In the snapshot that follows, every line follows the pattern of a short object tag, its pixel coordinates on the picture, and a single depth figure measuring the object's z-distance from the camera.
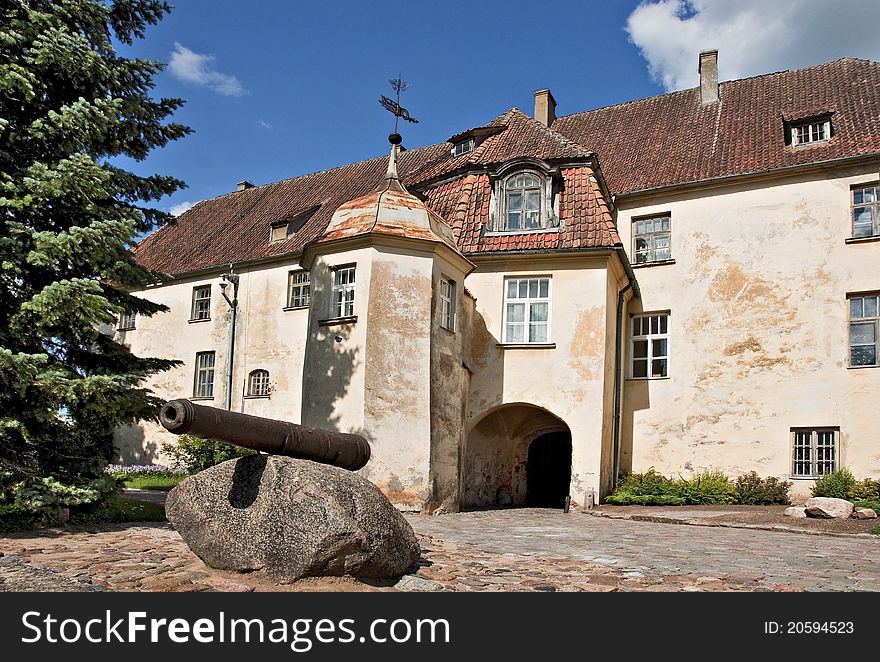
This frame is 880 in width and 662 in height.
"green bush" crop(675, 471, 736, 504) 18.19
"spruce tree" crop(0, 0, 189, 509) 9.72
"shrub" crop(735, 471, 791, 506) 17.91
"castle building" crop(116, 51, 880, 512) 15.79
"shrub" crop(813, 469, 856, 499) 17.14
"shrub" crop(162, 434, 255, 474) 20.69
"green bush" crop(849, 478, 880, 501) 16.80
